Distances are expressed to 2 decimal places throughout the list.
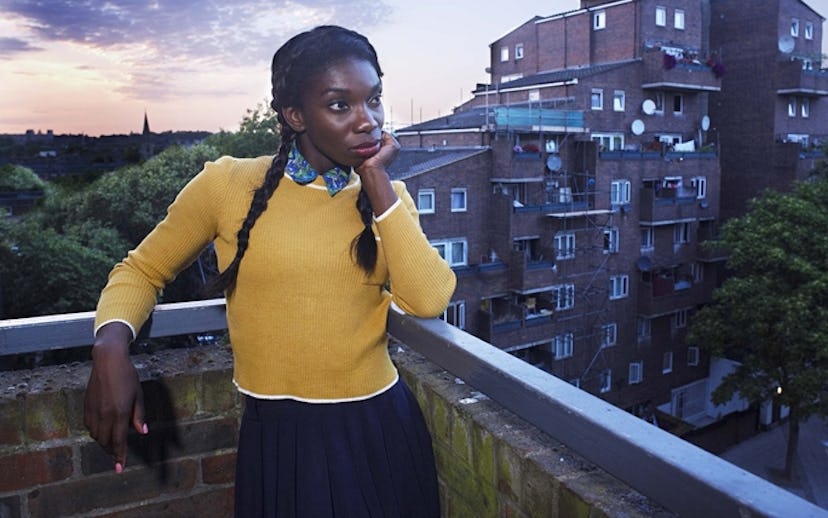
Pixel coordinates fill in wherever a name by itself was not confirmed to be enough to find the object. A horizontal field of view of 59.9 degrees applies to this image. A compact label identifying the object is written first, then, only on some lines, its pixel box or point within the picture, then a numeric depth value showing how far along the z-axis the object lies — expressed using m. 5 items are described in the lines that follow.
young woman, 1.70
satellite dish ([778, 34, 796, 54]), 26.78
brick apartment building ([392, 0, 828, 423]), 20.52
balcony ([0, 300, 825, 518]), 1.29
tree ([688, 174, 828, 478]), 16.84
